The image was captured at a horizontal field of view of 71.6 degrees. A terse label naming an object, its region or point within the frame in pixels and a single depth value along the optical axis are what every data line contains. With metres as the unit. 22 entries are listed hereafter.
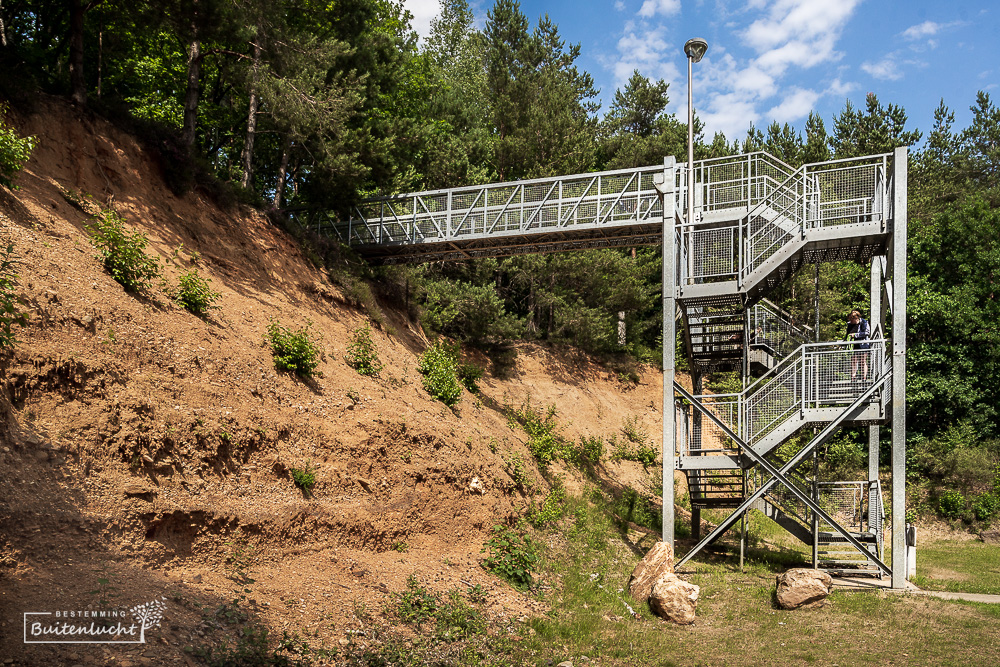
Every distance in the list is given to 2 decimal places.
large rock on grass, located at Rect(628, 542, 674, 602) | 13.63
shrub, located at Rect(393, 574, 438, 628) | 10.68
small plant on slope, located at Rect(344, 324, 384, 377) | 16.06
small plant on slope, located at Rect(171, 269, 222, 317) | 13.03
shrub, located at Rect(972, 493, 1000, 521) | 25.55
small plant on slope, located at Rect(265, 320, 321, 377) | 13.66
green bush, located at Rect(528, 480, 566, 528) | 16.78
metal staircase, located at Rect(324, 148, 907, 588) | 14.92
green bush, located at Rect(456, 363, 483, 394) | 22.23
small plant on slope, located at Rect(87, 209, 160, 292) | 11.94
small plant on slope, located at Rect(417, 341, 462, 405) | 17.95
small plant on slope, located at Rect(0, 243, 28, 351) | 8.84
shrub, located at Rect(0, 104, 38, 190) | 11.21
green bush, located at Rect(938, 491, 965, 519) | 26.09
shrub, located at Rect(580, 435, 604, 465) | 23.97
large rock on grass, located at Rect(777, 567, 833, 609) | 12.86
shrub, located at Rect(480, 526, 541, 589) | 13.62
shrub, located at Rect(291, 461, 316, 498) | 11.77
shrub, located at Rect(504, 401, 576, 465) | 21.12
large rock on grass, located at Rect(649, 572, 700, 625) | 12.49
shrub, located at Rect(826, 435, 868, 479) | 29.67
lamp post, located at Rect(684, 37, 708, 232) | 16.73
